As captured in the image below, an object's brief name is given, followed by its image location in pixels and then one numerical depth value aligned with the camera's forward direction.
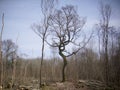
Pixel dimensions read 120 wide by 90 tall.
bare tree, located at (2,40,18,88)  42.53
